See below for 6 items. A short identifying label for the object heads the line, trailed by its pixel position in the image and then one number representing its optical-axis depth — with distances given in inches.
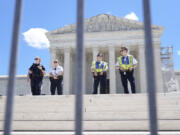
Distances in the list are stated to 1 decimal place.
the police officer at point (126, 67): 329.3
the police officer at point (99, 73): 351.3
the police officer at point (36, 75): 349.7
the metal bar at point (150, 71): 68.2
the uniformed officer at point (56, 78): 369.7
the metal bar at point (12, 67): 71.5
